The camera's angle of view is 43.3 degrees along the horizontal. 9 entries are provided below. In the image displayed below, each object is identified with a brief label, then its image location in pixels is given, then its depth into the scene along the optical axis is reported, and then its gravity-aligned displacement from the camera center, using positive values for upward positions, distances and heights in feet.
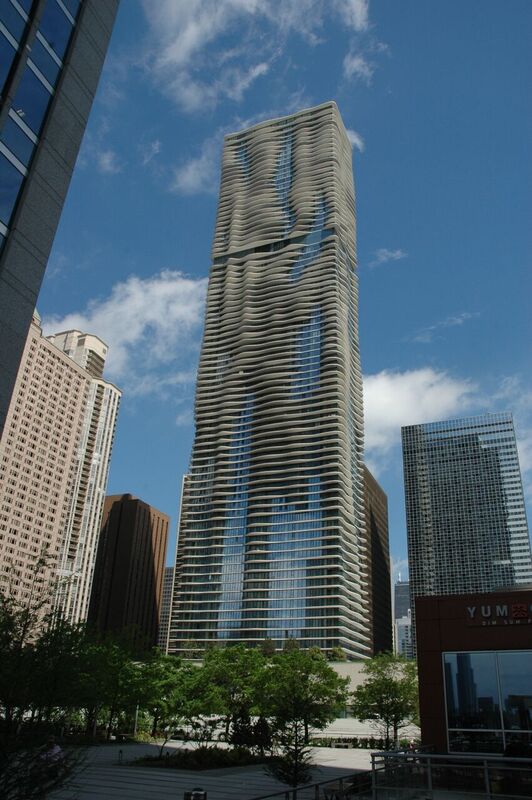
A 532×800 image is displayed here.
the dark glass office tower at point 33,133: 61.93 +52.28
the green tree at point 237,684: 194.38 +10.58
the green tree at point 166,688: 161.38 +6.21
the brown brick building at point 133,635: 226.89 +24.71
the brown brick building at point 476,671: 79.30 +6.72
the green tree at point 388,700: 223.92 +8.05
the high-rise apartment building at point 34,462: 583.17 +204.49
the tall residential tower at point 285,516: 564.30 +166.27
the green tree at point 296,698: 101.24 +5.10
